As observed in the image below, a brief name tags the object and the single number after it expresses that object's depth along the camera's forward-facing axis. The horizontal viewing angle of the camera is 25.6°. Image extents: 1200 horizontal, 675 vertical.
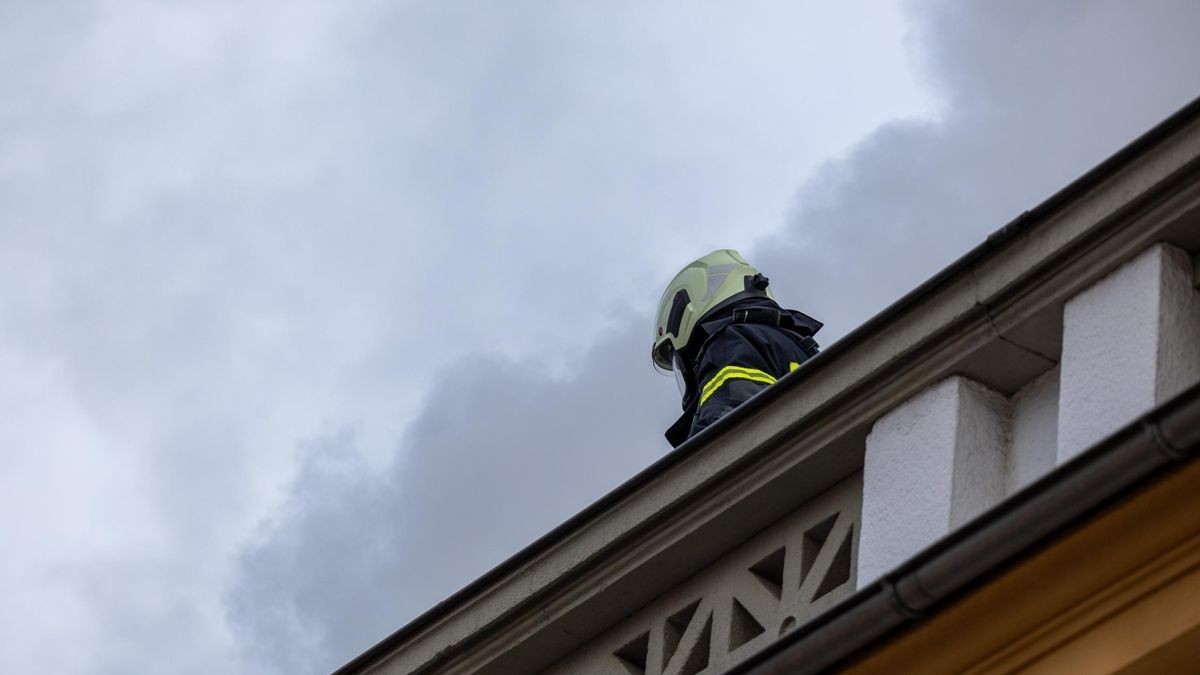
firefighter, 13.34
